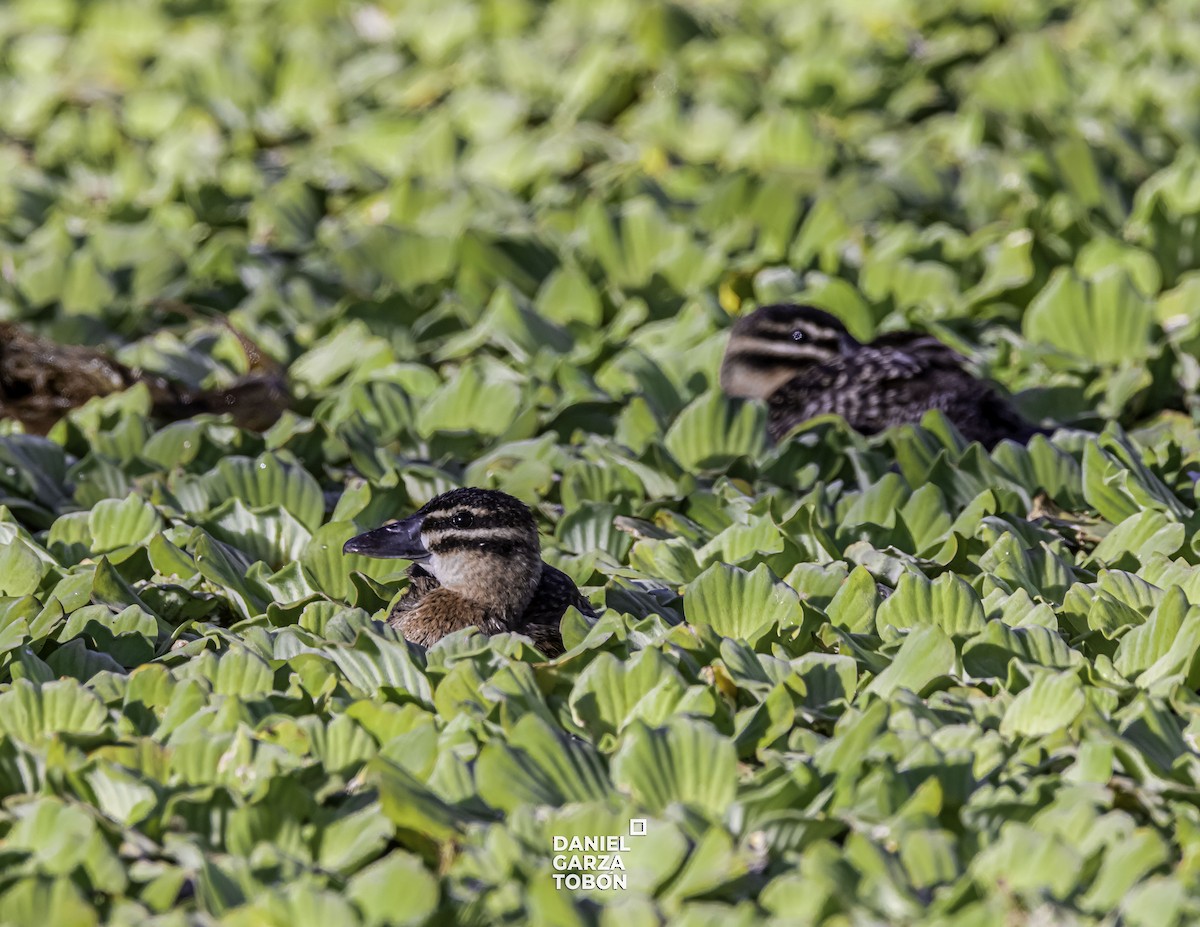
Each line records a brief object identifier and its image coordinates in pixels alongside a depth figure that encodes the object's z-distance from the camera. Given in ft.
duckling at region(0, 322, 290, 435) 40.93
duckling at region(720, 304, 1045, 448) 39.09
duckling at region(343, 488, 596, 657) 29.22
